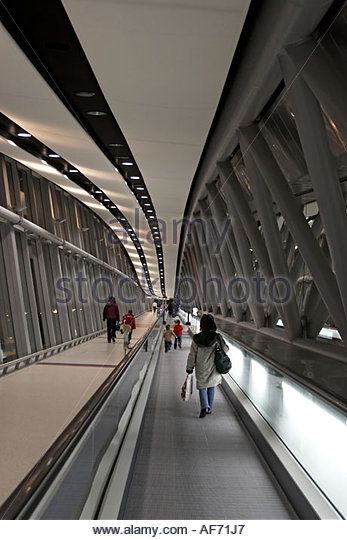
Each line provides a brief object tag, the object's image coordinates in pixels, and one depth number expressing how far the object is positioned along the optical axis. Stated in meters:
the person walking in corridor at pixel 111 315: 20.97
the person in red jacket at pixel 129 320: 19.62
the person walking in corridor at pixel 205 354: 8.86
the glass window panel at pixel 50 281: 18.23
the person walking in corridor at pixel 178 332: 22.27
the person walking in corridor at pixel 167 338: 20.98
